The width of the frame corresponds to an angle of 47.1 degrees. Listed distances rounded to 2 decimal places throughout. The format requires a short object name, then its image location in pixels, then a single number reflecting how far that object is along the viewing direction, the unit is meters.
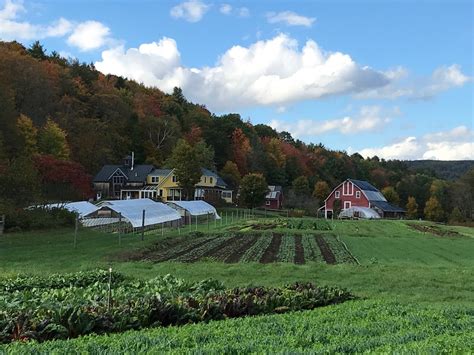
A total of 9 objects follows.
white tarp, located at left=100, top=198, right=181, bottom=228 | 33.53
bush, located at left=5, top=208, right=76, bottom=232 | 32.16
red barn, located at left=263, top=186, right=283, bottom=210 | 93.09
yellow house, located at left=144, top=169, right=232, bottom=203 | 80.00
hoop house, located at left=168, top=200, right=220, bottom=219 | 49.81
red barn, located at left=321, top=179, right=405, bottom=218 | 87.62
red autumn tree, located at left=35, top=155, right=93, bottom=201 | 46.84
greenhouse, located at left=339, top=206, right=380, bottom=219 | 84.38
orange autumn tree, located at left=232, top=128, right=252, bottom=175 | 101.88
